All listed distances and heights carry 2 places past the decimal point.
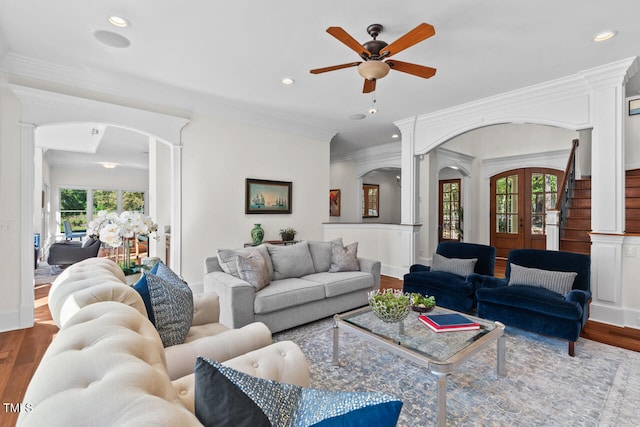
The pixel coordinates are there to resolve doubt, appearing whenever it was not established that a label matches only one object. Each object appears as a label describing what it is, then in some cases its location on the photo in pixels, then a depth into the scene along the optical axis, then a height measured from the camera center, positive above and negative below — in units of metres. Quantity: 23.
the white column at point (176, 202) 4.22 +0.14
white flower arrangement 2.19 -0.11
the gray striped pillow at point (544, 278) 2.90 -0.65
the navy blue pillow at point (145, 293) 1.70 -0.45
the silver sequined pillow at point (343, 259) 3.92 -0.60
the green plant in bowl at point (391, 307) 2.17 -0.67
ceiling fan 2.29 +1.27
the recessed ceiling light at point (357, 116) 5.02 +1.59
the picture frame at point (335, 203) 8.13 +0.25
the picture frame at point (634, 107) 4.32 +1.50
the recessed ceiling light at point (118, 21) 2.47 +1.56
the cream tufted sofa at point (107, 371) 0.58 -0.37
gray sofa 2.88 -0.78
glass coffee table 1.79 -0.87
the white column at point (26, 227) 3.24 -0.16
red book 2.22 -0.81
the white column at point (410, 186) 5.20 +0.45
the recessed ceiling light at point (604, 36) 2.69 +1.57
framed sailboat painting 4.94 +0.27
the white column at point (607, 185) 3.29 +0.31
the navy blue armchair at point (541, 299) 2.63 -0.79
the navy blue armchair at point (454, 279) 3.39 -0.77
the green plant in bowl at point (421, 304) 2.53 -0.75
